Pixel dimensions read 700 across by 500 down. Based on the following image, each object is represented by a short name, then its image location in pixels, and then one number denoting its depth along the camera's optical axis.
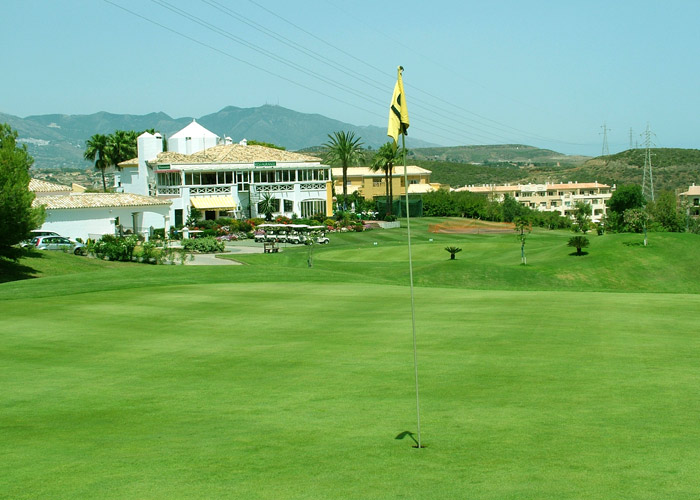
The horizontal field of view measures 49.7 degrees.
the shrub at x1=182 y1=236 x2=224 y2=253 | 63.12
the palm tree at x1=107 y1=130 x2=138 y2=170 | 107.38
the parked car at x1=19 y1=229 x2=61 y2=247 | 59.06
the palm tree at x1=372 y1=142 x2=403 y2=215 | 102.88
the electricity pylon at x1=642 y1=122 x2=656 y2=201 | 141.25
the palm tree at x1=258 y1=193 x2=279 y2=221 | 91.44
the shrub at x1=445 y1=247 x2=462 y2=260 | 50.29
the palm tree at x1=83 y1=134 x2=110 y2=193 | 106.81
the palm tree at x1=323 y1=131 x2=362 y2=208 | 109.19
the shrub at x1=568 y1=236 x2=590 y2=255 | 50.84
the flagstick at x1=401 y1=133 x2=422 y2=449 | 8.84
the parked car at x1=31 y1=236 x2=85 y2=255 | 55.69
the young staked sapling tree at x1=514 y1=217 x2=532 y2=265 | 49.62
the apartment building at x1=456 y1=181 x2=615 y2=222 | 154.62
